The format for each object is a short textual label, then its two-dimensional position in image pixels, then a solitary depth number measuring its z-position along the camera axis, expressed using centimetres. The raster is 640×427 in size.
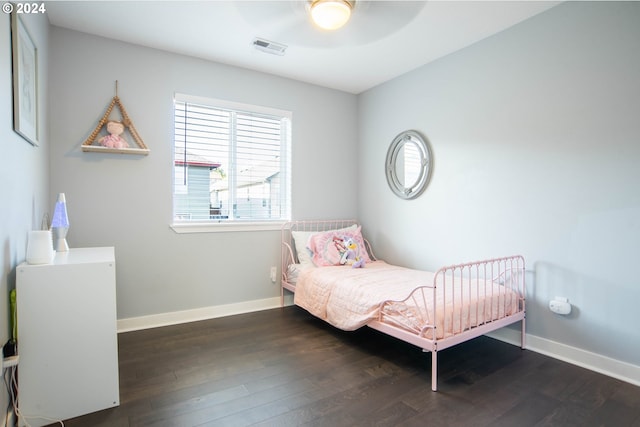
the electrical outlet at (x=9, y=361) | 151
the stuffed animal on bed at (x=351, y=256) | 341
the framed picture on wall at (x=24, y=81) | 169
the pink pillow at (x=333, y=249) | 342
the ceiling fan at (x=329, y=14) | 202
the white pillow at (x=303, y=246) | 352
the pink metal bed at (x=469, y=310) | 204
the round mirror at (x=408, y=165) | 338
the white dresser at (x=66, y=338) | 164
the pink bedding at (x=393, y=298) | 215
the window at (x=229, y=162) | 321
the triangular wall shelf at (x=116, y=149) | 272
